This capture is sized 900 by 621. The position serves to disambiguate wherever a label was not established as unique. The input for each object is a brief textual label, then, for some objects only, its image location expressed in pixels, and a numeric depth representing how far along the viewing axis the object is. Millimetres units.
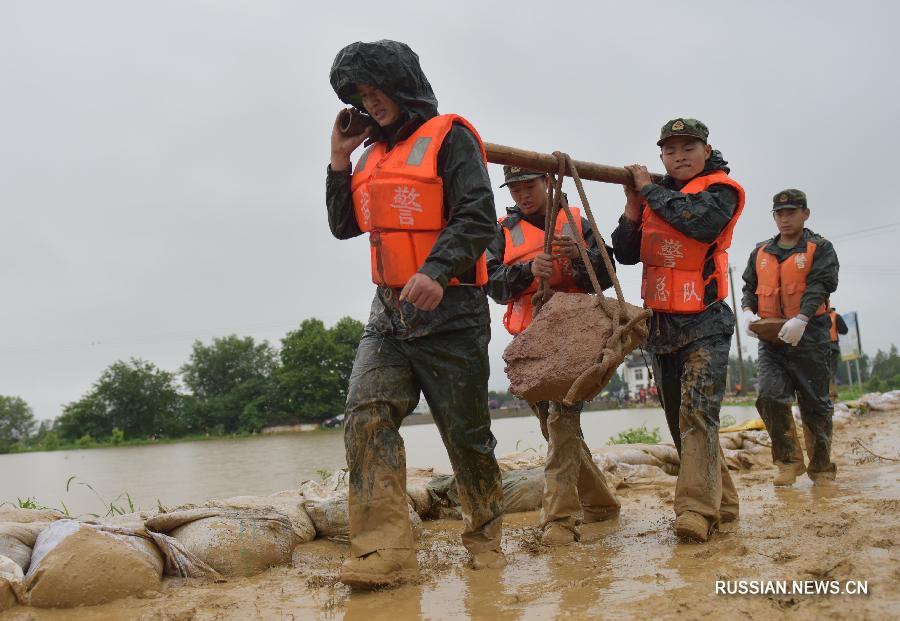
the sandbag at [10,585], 2691
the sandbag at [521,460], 6289
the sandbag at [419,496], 4754
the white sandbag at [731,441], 8500
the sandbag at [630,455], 6824
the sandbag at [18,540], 3049
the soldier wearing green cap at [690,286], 3715
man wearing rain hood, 2932
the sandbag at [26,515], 3842
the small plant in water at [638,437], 10409
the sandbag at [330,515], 4121
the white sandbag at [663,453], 7203
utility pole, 34031
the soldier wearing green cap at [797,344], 5520
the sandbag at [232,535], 3312
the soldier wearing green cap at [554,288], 3834
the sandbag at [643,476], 5895
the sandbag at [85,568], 2773
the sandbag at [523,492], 4988
